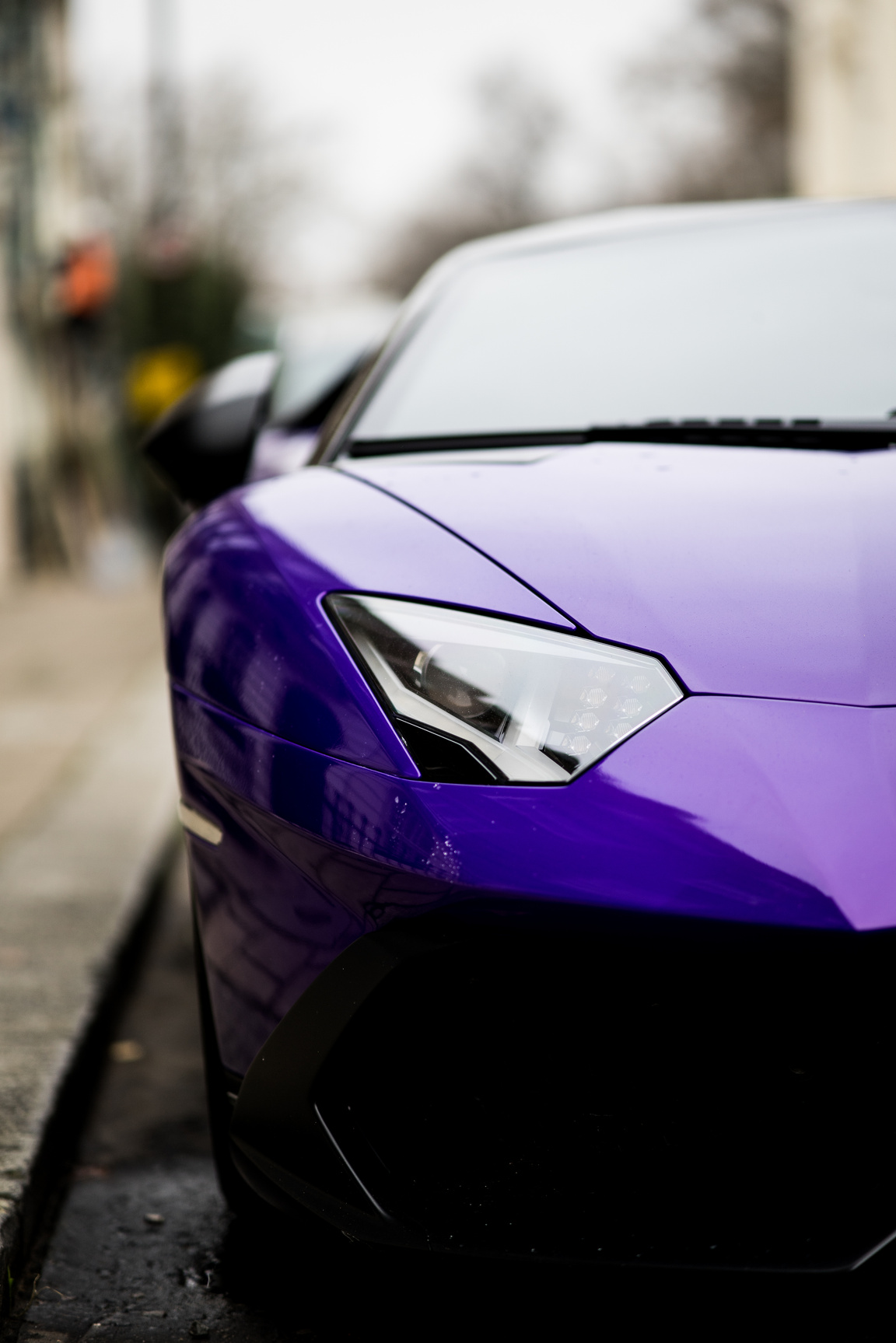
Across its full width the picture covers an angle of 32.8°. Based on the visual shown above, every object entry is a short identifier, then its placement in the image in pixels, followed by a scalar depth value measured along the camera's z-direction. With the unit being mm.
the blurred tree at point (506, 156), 61562
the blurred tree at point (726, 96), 40344
